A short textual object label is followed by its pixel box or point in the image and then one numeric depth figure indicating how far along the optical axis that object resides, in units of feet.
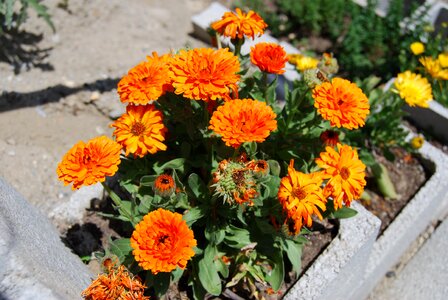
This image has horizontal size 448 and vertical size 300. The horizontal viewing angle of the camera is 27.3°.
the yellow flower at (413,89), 3.98
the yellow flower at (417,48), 4.57
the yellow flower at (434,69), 4.29
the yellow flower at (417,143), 4.24
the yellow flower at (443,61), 4.34
